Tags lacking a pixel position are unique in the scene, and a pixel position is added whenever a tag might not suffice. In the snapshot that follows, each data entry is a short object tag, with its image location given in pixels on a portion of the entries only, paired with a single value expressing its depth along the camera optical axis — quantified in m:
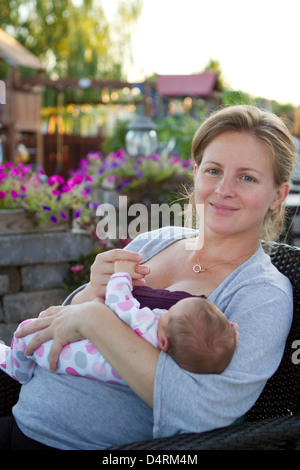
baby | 1.20
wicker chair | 1.17
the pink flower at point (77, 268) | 3.19
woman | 1.22
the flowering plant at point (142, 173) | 4.25
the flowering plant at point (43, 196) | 3.12
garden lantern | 5.51
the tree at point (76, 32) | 16.25
